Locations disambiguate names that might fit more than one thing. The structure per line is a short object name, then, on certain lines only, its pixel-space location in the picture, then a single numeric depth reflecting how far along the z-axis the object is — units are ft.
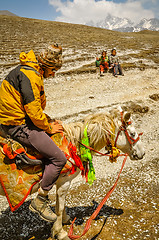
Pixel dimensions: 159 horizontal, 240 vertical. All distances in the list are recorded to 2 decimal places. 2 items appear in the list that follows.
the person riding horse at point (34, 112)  10.35
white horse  13.06
